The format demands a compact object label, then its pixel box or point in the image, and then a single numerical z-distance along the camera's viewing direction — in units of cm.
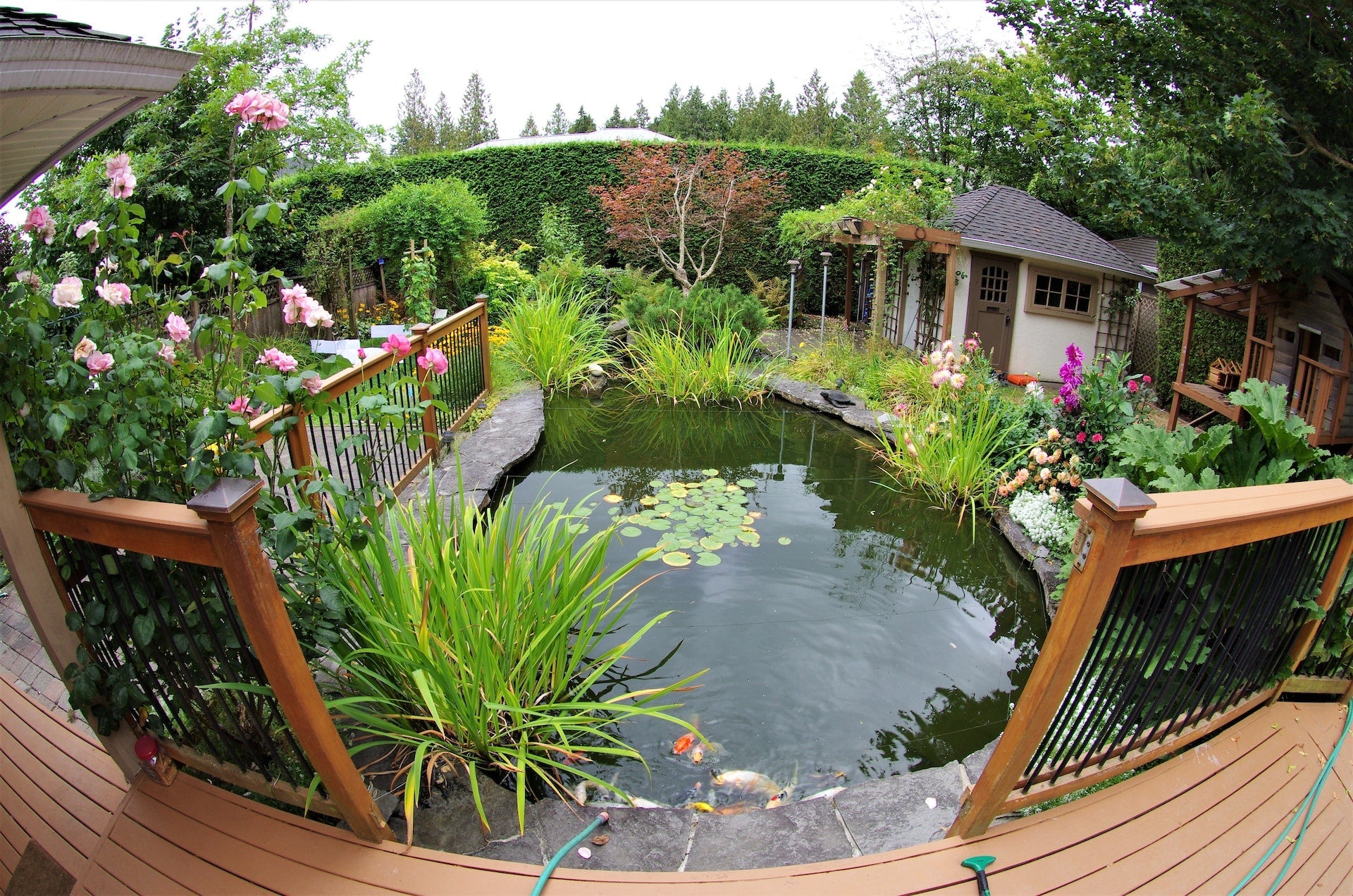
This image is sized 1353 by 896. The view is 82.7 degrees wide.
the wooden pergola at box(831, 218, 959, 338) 782
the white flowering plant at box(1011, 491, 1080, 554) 408
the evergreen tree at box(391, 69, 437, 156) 2800
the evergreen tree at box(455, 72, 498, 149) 3122
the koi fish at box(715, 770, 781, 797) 249
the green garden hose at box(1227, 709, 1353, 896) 168
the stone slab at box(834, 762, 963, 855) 198
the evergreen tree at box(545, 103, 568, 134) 3338
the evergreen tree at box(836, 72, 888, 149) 1703
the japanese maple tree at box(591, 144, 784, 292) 1032
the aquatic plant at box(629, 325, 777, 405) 715
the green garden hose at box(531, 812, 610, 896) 167
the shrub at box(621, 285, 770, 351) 760
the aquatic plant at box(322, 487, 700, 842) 212
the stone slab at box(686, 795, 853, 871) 188
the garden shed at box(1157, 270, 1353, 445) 445
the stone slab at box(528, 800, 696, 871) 186
